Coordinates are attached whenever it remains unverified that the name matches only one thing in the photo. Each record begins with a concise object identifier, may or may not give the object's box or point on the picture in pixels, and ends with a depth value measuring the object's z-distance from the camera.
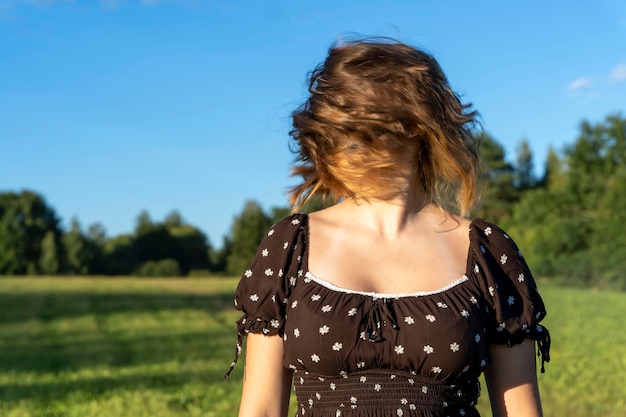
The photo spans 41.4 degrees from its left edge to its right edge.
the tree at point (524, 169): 52.50
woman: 1.66
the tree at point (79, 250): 42.12
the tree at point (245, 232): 22.88
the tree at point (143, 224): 50.53
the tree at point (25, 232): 44.12
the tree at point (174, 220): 56.64
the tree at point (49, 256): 42.47
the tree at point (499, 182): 44.72
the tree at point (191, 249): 43.12
